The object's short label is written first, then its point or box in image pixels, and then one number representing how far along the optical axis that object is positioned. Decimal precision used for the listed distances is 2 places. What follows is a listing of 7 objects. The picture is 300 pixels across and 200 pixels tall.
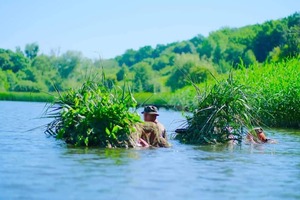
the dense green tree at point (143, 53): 146.75
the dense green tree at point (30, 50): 135.88
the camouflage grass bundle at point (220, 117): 17.66
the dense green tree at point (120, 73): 100.07
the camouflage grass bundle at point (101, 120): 15.52
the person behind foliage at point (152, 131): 15.87
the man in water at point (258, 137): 18.38
